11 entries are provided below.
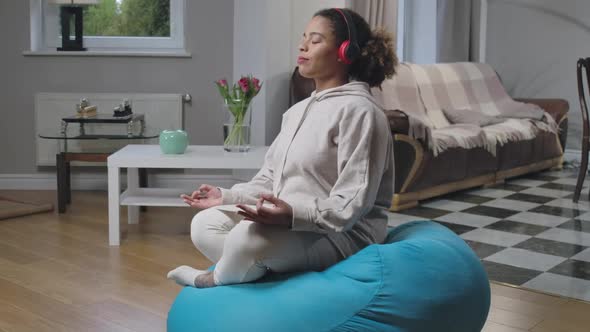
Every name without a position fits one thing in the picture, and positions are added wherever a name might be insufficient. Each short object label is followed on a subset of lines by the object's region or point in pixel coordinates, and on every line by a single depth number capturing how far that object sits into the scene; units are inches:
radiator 188.2
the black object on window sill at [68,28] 189.8
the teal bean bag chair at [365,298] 72.5
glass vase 145.8
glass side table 163.2
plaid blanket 190.2
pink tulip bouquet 143.9
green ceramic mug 140.7
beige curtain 200.7
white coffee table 136.2
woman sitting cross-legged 73.0
